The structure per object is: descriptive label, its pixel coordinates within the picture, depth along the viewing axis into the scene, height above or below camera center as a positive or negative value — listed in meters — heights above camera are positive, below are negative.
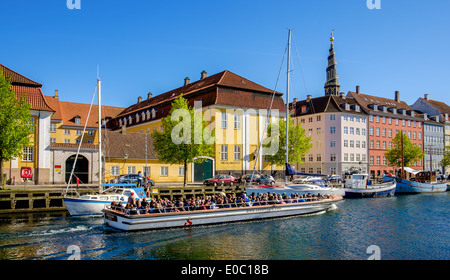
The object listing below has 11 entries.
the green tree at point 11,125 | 32.50 +2.70
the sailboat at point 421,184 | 57.90 -4.75
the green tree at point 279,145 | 56.94 +1.60
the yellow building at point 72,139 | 43.00 +3.01
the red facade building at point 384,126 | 82.56 +6.81
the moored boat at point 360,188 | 48.16 -4.38
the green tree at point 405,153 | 76.38 +0.36
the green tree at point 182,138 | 42.03 +2.01
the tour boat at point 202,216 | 23.08 -4.28
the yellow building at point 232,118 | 52.94 +5.46
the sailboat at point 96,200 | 27.88 -3.43
